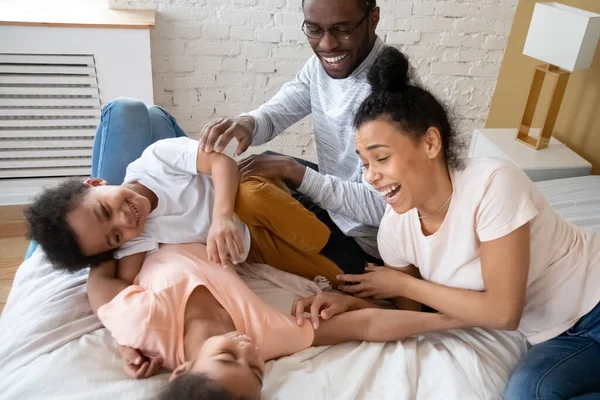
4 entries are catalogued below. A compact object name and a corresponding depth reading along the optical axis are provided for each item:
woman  1.08
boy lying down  1.18
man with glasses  1.33
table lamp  1.95
